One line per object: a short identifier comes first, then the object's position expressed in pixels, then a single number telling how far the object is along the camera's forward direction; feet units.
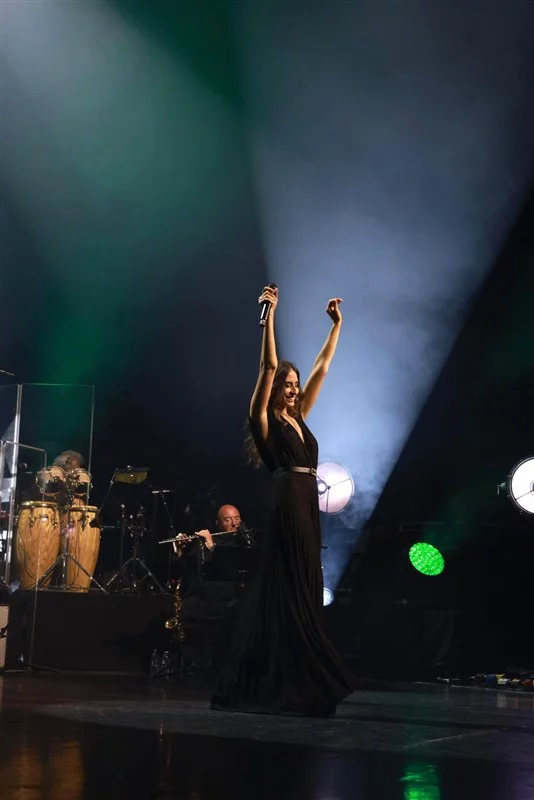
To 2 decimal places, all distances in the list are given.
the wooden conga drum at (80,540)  26.48
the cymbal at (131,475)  28.12
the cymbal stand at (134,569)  27.27
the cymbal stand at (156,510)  28.17
